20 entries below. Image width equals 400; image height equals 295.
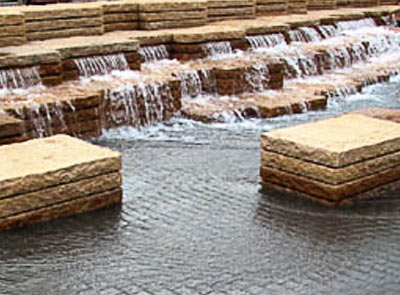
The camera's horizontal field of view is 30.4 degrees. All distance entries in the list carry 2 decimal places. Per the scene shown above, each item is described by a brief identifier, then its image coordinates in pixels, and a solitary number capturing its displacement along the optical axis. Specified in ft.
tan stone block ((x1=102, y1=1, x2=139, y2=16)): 44.11
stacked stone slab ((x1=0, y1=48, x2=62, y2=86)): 32.96
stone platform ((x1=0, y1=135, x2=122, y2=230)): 19.49
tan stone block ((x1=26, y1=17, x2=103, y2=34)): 40.01
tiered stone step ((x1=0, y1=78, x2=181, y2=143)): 29.76
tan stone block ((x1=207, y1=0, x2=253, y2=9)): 49.01
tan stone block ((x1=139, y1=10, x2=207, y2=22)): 44.39
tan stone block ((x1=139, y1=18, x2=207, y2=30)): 44.34
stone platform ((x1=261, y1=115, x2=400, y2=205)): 21.38
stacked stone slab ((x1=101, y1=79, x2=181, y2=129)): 32.48
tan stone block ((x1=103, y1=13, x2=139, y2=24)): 44.09
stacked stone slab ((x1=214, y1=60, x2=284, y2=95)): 38.34
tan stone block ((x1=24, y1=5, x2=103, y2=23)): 39.93
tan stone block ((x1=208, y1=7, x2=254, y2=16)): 49.39
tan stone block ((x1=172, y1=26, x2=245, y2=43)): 41.63
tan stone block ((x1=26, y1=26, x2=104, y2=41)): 39.91
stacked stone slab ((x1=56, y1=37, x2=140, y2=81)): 35.40
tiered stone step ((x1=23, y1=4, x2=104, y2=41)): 39.99
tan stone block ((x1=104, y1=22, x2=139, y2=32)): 44.21
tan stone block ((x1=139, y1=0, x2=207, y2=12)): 44.65
